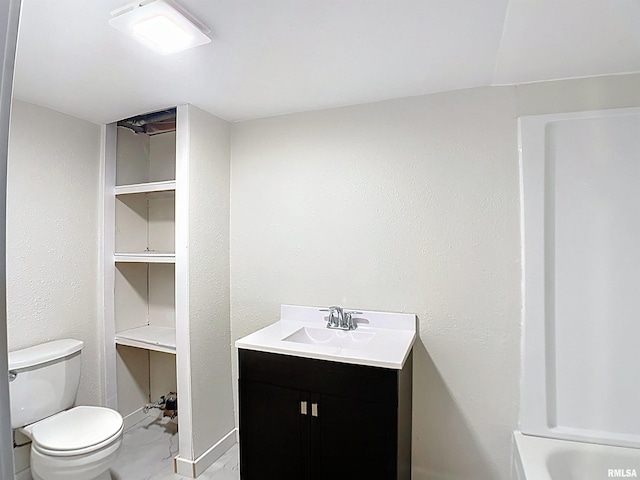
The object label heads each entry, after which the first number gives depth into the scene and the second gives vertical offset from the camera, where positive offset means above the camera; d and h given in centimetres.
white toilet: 172 -93
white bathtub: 160 -98
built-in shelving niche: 258 -17
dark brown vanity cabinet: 158 -82
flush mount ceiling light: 121 +79
